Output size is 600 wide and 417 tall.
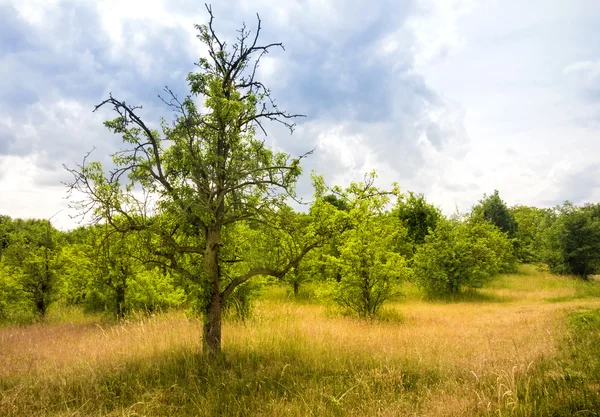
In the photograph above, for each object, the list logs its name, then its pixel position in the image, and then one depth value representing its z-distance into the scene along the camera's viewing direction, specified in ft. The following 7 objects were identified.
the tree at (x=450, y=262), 79.92
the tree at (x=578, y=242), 94.07
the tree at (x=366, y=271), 46.42
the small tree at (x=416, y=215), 126.11
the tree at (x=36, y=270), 57.11
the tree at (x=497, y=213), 155.12
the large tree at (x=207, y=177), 20.65
